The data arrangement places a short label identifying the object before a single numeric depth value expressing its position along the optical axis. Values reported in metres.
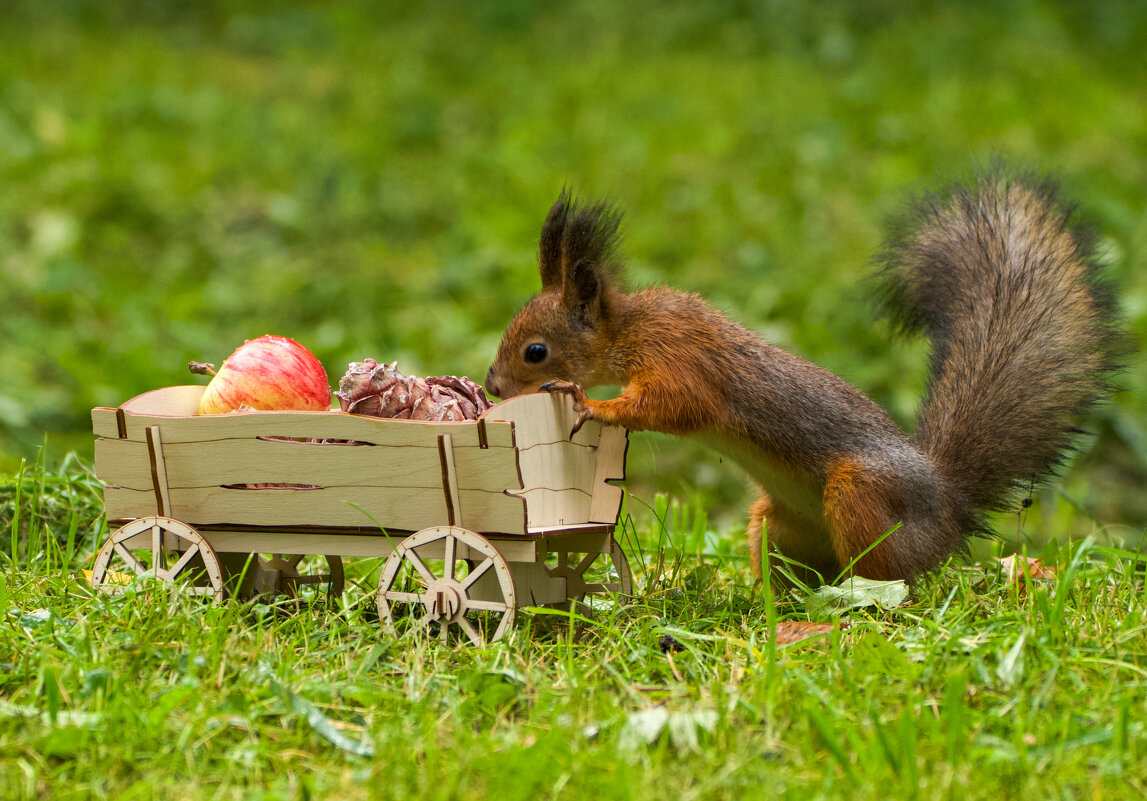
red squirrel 4.73
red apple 4.69
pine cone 4.56
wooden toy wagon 4.19
